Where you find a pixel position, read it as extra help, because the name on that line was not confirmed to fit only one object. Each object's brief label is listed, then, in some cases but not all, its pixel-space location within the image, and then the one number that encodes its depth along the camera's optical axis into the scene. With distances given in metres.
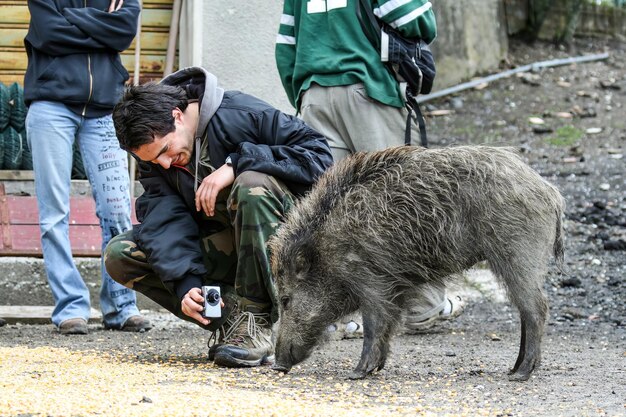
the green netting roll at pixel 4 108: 11.01
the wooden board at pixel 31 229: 10.16
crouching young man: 6.75
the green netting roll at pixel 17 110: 11.12
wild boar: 6.40
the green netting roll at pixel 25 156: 11.11
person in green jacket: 8.22
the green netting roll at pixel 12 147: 11.04
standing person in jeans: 8.73
